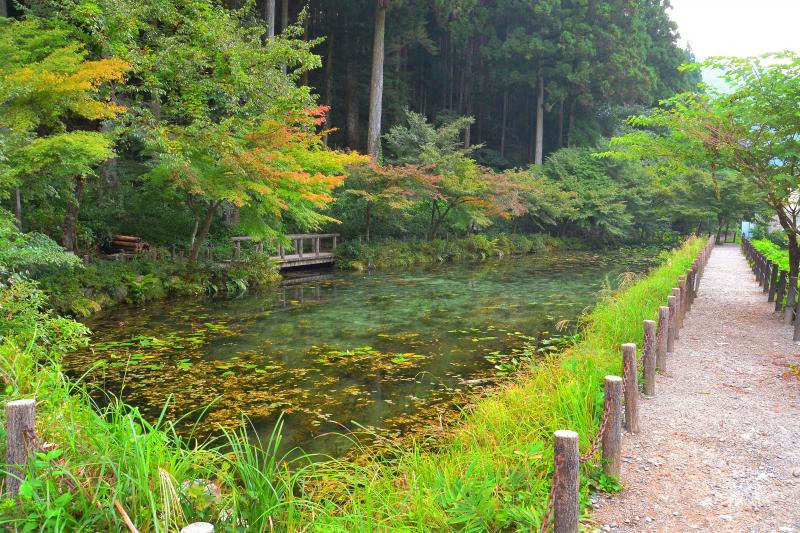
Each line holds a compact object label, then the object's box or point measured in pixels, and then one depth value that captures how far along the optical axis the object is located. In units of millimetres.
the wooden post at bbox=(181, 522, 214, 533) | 2025
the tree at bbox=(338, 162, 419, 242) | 20781
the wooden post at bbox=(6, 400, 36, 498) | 2670
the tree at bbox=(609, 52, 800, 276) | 9047
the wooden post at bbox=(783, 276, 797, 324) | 9500
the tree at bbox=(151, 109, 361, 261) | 12477
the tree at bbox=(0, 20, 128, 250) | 8664
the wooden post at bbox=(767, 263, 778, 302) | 11542
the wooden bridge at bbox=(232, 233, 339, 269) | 19328
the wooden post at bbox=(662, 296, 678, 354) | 7570
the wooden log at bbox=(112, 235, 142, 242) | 14760
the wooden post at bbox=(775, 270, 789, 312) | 10562
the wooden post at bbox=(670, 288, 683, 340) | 8180
